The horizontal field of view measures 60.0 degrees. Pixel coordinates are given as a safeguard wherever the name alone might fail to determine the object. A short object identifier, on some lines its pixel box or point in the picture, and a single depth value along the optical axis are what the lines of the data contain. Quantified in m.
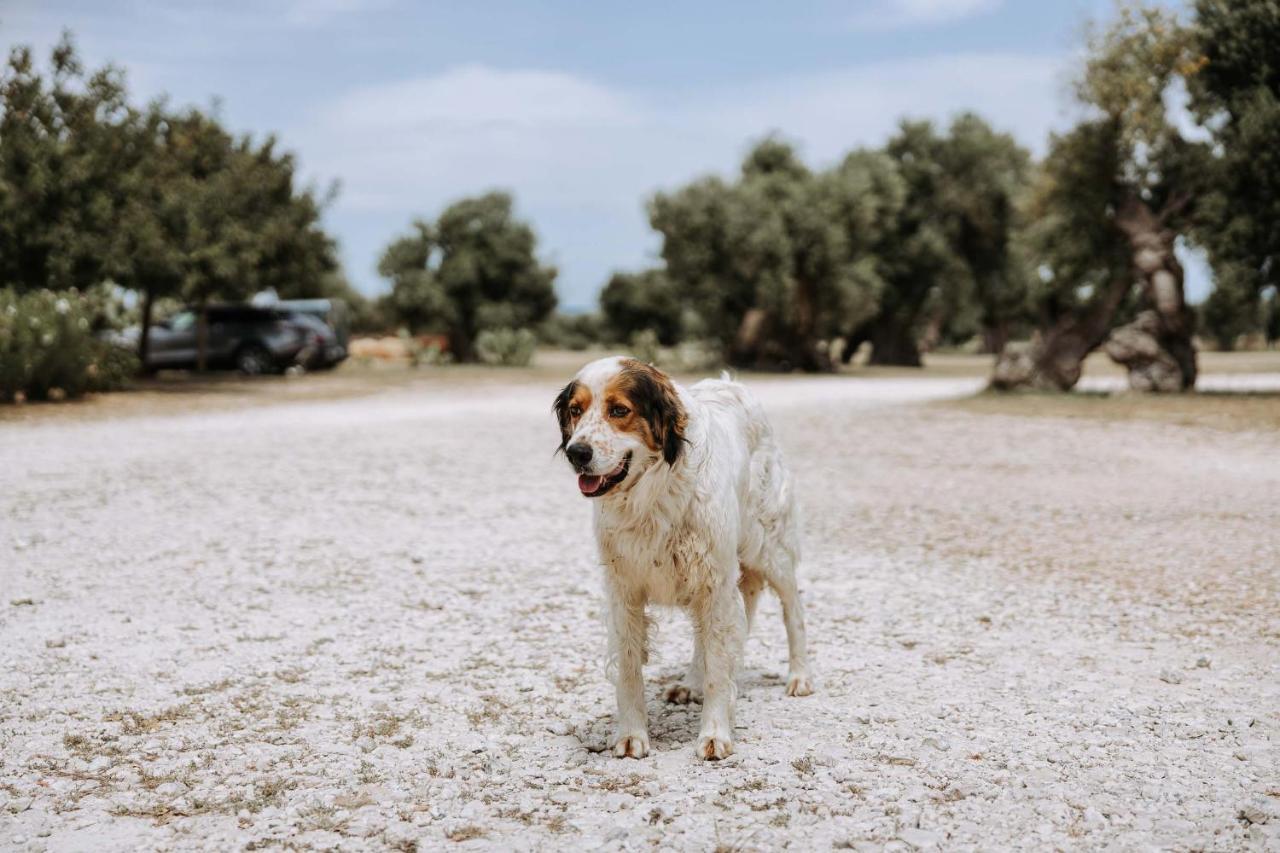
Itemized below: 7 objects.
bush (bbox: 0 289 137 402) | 19.53
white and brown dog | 3.96
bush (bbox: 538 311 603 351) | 57.43
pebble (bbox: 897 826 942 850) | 3.45
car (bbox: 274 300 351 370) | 33.00
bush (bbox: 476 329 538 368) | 40.16
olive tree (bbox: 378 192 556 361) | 44.38
